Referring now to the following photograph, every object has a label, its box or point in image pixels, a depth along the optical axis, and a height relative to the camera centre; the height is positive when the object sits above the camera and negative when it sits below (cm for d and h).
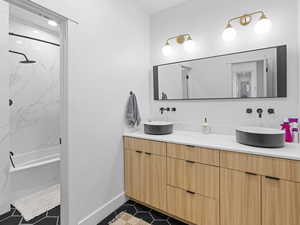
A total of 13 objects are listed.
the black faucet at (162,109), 240 +0
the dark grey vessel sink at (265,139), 131 -25
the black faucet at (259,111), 172 -2
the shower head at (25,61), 243 +75
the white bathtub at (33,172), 213 -89
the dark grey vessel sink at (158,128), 197 -23
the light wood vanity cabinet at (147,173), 180 -75
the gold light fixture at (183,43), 216 +90
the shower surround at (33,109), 235 +2
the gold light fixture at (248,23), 164 +89
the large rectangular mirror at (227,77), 165 +39
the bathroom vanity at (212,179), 118 -63
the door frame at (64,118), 147 -7
